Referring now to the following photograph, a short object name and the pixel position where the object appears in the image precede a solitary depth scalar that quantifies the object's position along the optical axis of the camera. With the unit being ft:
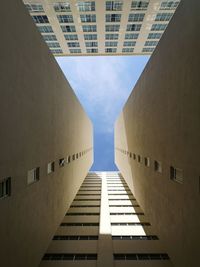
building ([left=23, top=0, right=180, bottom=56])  69.20
